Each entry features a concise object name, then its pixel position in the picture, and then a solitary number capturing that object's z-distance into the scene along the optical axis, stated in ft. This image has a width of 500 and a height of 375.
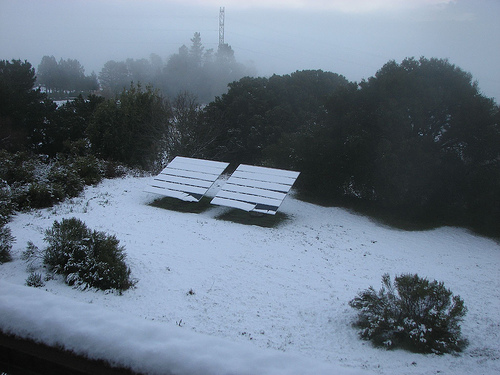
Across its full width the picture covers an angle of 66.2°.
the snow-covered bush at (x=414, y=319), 16.58
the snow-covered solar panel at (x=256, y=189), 36.27
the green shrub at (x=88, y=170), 43.47
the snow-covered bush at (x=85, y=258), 19.90
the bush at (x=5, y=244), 21.79
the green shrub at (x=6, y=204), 28.84
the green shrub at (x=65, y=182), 36.62
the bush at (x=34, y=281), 19.03
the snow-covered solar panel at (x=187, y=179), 38.81
